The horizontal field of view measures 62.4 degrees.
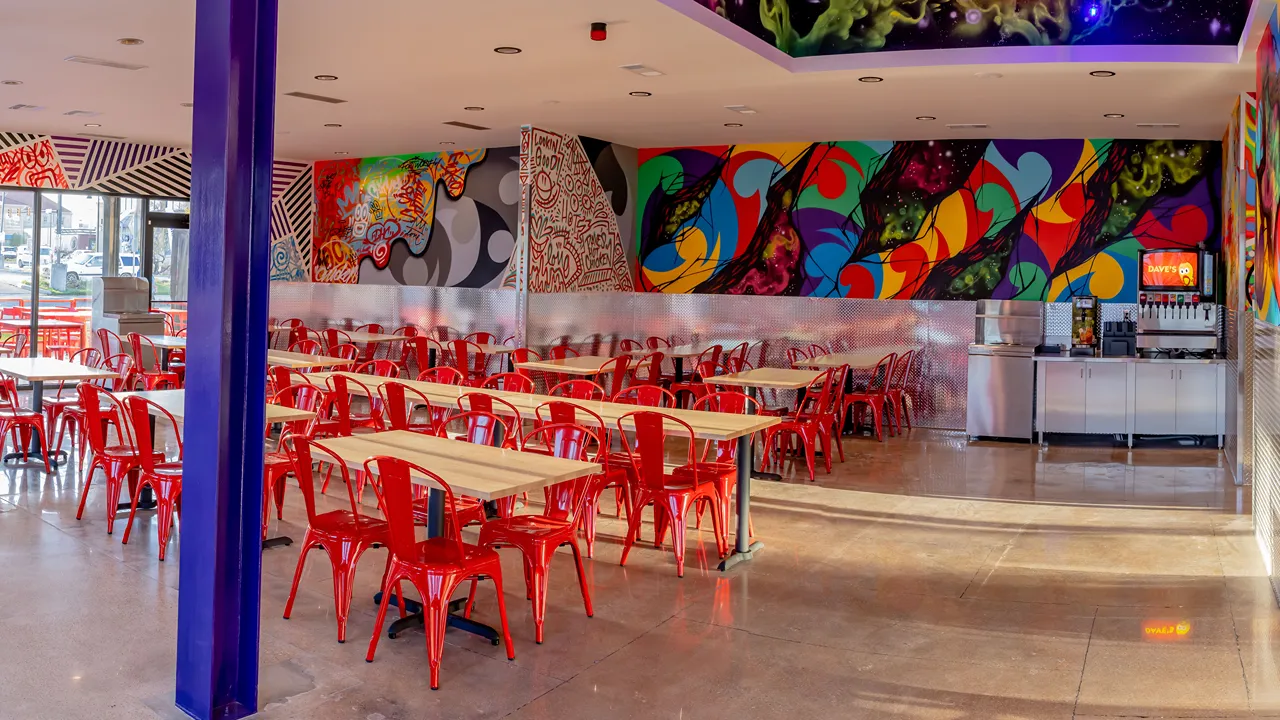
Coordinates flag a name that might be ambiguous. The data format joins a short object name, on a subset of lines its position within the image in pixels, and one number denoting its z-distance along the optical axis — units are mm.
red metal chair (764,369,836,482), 7969
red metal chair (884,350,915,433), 10750
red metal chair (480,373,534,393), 7740
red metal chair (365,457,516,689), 3936
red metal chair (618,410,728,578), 5367
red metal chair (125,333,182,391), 8039
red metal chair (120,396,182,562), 5590
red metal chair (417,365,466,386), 8078
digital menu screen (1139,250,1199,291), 9633
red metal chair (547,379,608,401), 6867
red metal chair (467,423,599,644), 4363
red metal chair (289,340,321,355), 11172
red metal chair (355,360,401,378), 9644
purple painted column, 3490
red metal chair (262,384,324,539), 5770
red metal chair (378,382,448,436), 6574
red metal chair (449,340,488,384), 10336
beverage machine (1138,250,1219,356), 9648
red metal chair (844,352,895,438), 9812
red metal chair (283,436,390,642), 4348
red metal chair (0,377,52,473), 7562
